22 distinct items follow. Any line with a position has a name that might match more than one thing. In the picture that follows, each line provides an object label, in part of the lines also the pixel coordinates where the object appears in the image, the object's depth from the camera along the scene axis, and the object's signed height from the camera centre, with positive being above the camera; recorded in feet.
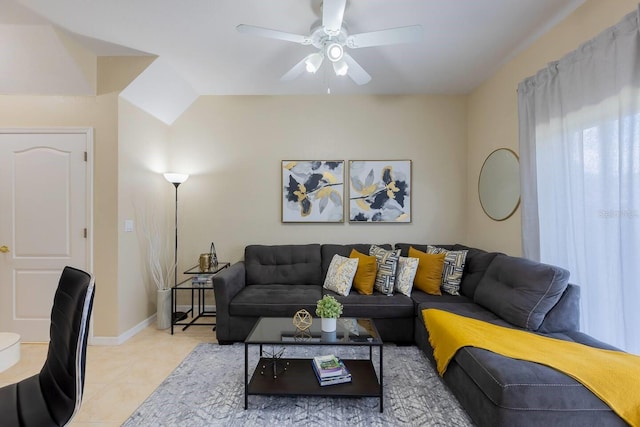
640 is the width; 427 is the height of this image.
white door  9.52 +0.00
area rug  5.97 -4.06
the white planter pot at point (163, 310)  10.75 -3.34
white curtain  5.62 +0.86
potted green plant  6.86 -2.21
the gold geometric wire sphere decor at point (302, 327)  6.64 -2.61
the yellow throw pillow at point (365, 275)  9.95 -2.00
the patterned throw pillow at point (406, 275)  9.79 -1.97
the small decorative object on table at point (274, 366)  6.77 -3.55
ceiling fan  6.25 +4.11
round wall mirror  9.45 +1.05
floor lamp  11.23 +1.33
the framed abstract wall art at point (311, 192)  12.33 +1.01
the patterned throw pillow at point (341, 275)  9.86 -2.00
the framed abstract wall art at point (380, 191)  12.27 +1.04
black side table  10.58 -3.31
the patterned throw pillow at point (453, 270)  9.77 -1.84
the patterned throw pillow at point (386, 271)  9.87 -1.85
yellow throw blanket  4.60 -2.58
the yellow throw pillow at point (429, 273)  9.84 -1.95
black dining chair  3.90 -2.12
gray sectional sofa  4.76 -2.60
